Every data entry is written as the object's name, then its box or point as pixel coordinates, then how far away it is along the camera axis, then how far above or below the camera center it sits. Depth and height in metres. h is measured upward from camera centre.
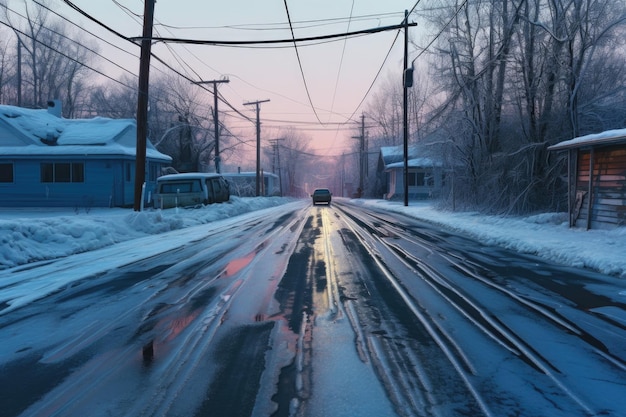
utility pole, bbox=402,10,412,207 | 26.43 +5.29
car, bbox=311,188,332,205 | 39.47 -0.76
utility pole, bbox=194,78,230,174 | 33.72 +5.59
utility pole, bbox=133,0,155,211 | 15.67 +3.35
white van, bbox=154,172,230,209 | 22.58 -0.26
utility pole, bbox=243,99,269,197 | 45.56 +6.96
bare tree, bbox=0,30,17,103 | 50.90 +12.29
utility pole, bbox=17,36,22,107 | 45.44 +13.58
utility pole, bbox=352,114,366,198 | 59.36 +3.78
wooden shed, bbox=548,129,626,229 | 11.63 +0.35
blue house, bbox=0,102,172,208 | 25.55 +0.84
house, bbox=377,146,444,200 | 45.77 +1.43
